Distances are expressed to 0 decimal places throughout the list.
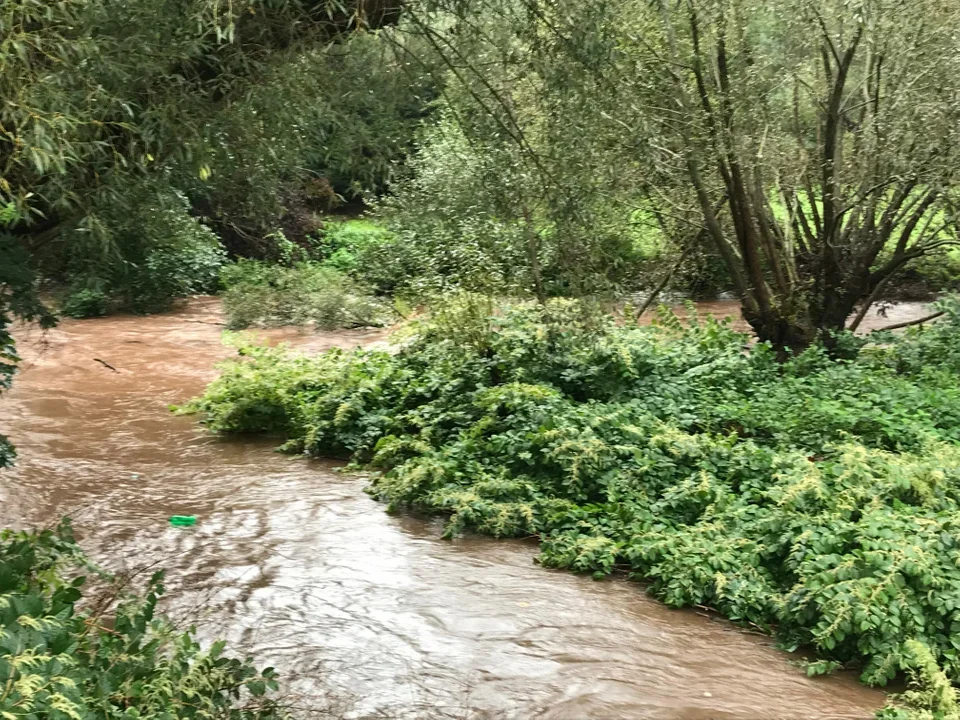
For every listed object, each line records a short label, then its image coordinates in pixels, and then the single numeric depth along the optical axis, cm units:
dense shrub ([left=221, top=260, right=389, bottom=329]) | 1683
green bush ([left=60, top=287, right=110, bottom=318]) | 1698
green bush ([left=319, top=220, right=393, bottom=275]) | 1988
